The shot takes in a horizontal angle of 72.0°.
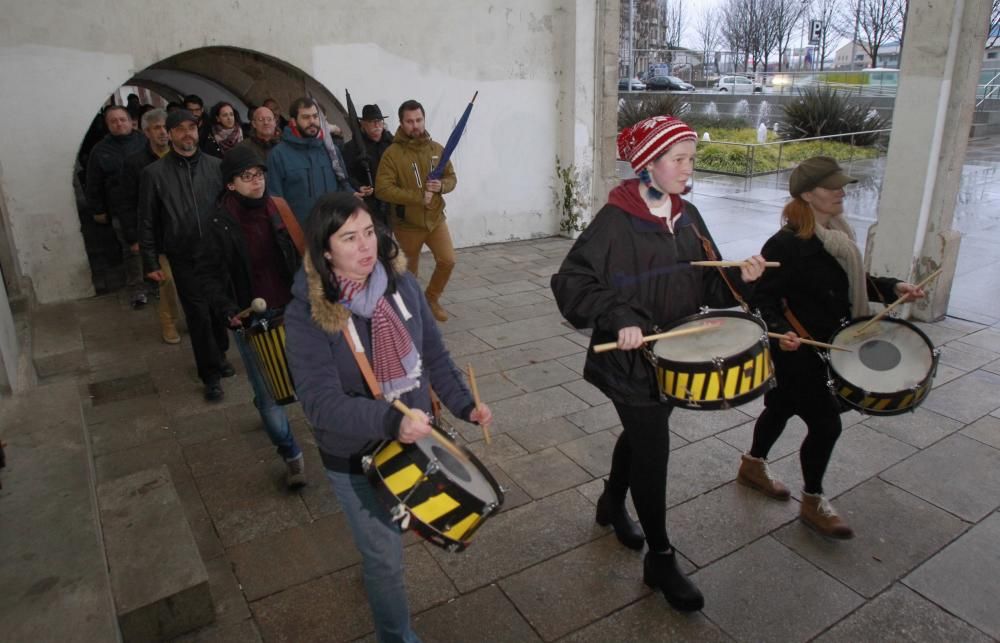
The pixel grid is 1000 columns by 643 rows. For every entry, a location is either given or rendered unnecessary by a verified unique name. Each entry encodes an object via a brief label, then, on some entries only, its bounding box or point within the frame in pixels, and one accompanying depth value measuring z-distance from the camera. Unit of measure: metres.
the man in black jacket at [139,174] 5.86
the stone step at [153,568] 2.73
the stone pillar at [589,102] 9.03
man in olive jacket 6.07
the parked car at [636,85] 37.52
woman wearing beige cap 3.15
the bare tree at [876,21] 39.31
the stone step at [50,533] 2.42
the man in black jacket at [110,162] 6.67
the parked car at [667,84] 39.19
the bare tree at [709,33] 59.75
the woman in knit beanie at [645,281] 2.64
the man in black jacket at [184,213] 4.85
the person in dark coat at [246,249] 3.61
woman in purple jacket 2.15
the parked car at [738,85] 36.64
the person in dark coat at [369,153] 6.59
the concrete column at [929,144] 5.46
